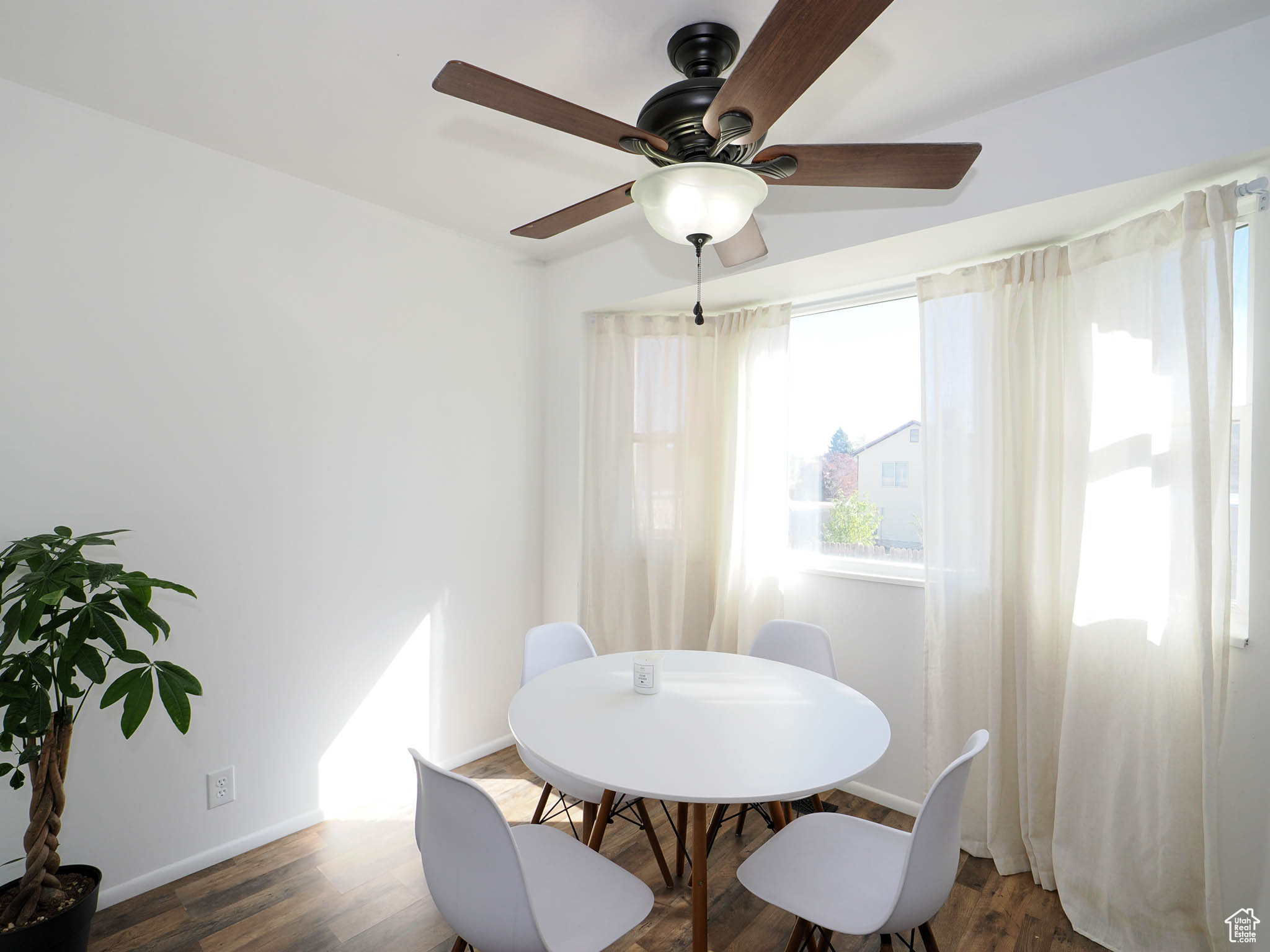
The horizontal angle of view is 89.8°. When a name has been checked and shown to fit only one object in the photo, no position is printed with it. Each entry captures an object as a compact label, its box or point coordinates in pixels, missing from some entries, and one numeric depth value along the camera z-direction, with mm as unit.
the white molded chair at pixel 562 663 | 2047
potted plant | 1627
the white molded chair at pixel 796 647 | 2449
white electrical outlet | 2379
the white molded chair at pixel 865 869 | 1370
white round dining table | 1446
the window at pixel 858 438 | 2900
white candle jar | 1996
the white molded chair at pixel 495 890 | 1274
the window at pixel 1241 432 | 1980
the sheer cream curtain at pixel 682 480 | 3105
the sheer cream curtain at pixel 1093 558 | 1899
